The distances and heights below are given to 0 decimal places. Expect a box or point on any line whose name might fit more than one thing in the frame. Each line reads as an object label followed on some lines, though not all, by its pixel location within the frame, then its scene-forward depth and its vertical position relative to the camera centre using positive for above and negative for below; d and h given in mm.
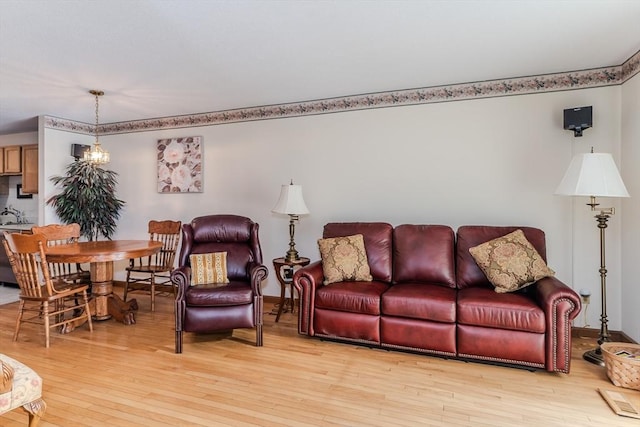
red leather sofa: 2617 -731
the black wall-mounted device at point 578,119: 3213 +836
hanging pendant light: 3848 +640
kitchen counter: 5273 -187
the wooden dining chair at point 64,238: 3789 -266
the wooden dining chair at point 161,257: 4348 -562
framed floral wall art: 4938 +681
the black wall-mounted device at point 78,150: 5102 +911
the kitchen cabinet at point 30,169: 5492 +703
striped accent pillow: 3361 -522
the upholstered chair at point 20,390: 1664 -844
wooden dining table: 3559 -653
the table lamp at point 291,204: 3760 +94
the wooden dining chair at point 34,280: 3076 -582
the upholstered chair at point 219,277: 3070 -590
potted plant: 4867 +213
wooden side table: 3820 -697
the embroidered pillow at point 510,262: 2938 -420
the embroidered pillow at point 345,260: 3387 -453
